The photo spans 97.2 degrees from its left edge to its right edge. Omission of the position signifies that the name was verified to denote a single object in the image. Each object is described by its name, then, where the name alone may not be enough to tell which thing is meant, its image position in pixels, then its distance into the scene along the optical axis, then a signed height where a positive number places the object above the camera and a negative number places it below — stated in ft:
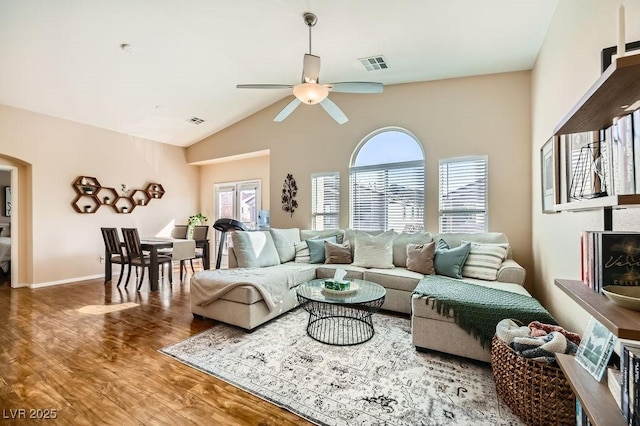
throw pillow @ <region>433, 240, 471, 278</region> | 10.92 -1.84
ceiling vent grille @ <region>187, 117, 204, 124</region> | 18.39 +6.29
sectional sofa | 8.01 -2.39
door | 21.99 +1.02
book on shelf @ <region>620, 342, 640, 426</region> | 3.02 -1.87
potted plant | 22.06 -0.43
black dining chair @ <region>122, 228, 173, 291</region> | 14.97 -1.97
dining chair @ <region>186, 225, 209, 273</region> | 19.11 -1.29
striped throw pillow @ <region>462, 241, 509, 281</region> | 10.57 -1.81
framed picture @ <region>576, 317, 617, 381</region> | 3.98 -2.06
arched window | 14.38 +1.71
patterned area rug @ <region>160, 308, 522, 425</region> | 5.64 -3.96
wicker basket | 5.00 -3.31
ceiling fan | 8.64 +4.25
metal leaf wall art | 17.76 +1.30
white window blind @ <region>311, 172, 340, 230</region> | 16.48 +0.81
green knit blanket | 7.01 -2.43
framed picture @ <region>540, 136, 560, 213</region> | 9.04 +1.29
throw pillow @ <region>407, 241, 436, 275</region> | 11.56 -1.87
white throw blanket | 9.62 -2.43
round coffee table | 8.49 -3.92
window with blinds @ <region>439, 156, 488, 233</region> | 12.99 +0.93
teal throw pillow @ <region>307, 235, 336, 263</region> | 14.15 -1.81
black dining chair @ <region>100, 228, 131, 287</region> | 15.72 -1.78
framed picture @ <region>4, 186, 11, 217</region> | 22.56 +1.11
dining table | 14.82 -2.16
